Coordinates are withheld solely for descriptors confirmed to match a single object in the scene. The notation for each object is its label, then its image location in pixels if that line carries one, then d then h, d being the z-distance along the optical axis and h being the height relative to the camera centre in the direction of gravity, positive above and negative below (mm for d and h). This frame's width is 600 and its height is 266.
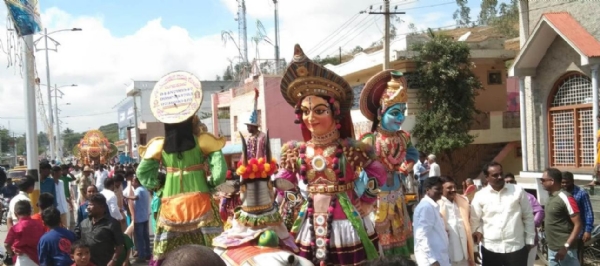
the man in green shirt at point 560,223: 6023 -1062
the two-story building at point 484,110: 21047 +372
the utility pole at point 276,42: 30719 +4431
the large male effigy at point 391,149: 7219 -339
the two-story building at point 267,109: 27547 +873
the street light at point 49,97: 25381 +2033
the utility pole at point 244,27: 32719 +5442
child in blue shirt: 5348 -997
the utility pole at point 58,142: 33653 -388
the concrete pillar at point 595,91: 12375 +493
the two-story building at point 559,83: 12883 +754
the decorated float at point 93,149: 25375 -632
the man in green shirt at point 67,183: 12132 -960
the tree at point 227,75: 64425 +5836
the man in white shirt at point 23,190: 7459 -678
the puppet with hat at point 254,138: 5414 -115
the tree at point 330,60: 39794 +4385
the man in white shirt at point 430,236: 5221 -985
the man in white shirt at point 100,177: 13703 -987
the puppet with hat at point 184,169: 6207 -406
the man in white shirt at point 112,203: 8672 -1000
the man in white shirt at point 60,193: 10031 -977
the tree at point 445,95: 19922 +861
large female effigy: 5684 -411
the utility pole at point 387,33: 18234 +2723
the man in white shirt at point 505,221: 5731 -973
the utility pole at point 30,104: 9250 +499
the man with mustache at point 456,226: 5590 -980
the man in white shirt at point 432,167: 14609 -1102
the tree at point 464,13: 66250 +11813
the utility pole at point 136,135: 40006 -172
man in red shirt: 6074 -1002
